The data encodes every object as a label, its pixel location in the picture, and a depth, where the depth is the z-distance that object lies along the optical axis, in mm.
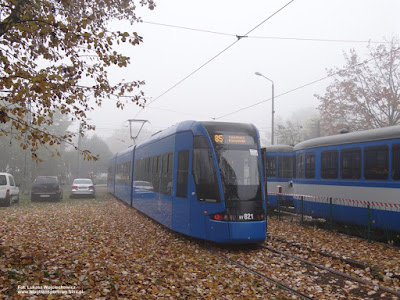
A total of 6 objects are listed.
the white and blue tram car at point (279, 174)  17997
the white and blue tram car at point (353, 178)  10445
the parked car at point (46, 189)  23062
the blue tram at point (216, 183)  8930
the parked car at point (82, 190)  26297
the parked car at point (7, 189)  19109
